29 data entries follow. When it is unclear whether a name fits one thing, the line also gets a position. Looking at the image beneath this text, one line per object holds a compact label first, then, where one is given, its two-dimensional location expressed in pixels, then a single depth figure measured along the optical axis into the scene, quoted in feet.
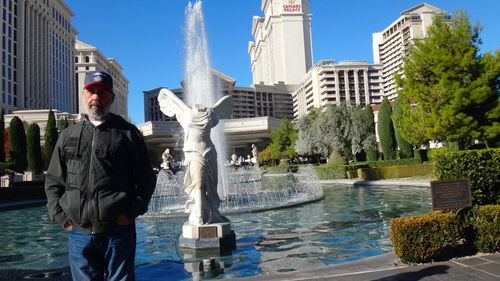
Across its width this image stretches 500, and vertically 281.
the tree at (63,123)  153.79
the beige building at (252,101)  495.41
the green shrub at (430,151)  114.20
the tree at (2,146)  125.39
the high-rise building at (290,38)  552.82
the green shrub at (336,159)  119.34
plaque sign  20.59
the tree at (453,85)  76.74
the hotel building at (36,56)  265.75
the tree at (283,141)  216.00
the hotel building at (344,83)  417.28
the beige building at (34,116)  248.11
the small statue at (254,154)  181.88
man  9.70
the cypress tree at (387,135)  128.67
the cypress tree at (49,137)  137.59
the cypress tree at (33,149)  129.80
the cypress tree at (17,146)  127.75
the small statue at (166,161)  137.90
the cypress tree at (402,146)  120.67
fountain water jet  55.31
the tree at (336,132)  131.85
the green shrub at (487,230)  20.31
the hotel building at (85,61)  418.92
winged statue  25.70
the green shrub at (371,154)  131.64
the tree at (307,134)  138.82
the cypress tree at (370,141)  129.39
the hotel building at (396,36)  424.05
